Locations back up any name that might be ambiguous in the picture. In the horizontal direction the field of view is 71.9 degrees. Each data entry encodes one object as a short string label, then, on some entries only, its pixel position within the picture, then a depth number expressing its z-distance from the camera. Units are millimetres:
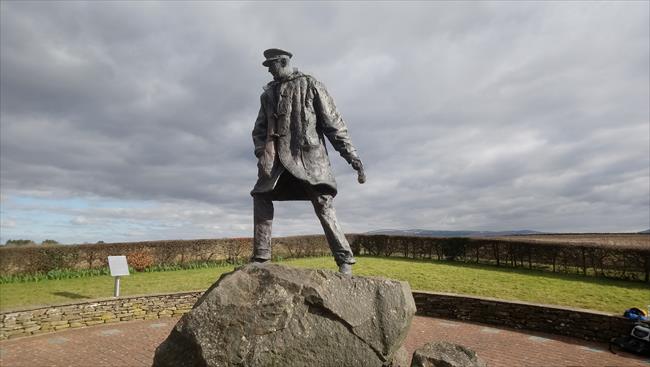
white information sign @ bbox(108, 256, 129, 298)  11812
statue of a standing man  5285
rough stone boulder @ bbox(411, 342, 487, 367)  4129
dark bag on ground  7230
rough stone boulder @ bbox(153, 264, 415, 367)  3900
